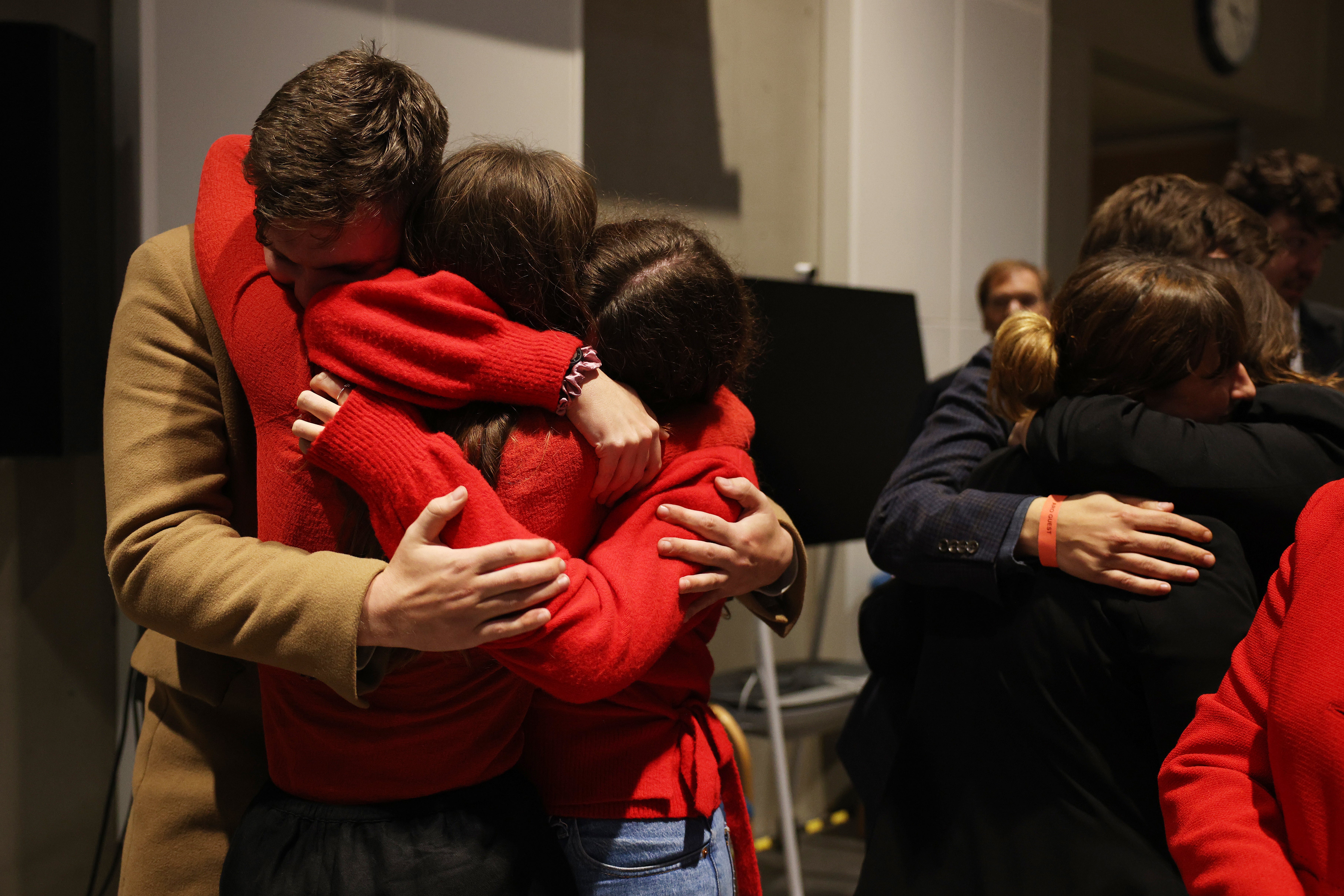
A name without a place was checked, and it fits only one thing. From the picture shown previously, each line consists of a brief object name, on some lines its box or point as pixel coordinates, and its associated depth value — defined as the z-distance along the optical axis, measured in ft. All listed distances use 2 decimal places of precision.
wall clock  16.51
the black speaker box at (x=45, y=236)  5.57
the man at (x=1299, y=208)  8.21
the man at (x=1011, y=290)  10.50
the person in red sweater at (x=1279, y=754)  2.89
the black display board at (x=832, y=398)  8.21
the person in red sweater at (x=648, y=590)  3.40
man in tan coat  3.11
